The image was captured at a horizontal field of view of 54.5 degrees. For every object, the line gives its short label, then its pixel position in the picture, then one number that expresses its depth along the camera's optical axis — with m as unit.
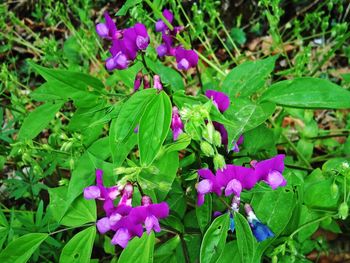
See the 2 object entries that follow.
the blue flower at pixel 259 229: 0.17
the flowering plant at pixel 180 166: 0.16
